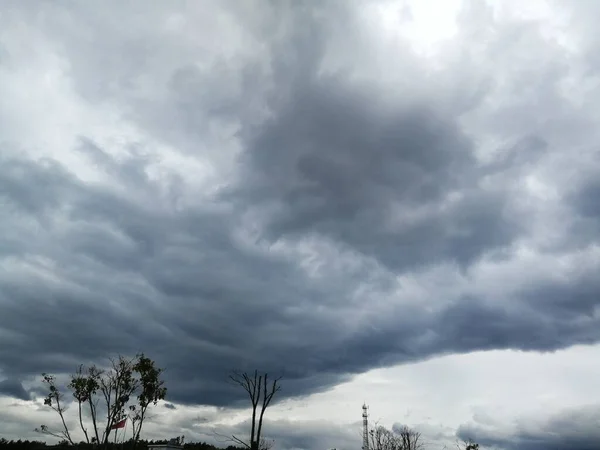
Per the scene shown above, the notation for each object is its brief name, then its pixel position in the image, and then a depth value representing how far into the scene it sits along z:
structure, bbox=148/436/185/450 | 56.28
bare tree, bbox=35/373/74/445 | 45.61
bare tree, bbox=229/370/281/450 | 48.59
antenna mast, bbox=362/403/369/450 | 94.88
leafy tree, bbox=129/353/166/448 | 48.66
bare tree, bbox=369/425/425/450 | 79.88
